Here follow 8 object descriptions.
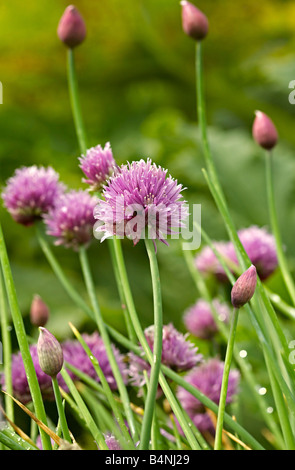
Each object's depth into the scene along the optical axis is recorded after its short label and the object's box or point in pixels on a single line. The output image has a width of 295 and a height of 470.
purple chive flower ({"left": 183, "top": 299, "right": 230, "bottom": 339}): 0.81
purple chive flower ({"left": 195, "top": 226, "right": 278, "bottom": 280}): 0.80
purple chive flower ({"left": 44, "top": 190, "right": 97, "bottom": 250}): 0.74
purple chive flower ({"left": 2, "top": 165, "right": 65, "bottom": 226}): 0.74
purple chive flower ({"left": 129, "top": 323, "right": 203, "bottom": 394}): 0.73
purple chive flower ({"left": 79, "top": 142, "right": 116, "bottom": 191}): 0.69
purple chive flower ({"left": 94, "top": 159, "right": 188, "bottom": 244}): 0.66
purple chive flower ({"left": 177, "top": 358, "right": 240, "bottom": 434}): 0.75
